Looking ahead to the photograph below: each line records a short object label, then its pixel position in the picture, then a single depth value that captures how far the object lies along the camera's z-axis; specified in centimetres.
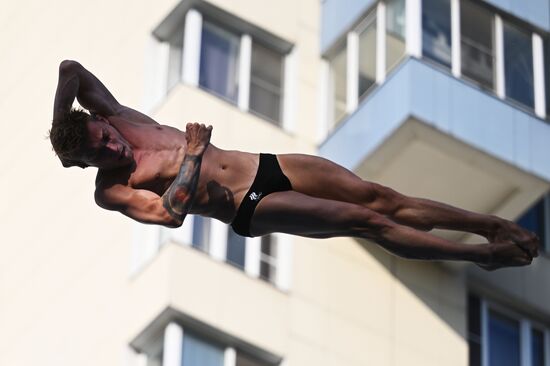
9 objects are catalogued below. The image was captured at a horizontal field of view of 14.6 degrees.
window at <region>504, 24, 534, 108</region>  2791
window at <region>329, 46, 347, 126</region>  2822
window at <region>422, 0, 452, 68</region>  2709
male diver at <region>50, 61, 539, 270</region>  1595
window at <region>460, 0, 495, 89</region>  2756
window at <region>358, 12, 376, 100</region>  2761
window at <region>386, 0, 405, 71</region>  2709
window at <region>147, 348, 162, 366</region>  2559
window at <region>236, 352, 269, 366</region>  2573
